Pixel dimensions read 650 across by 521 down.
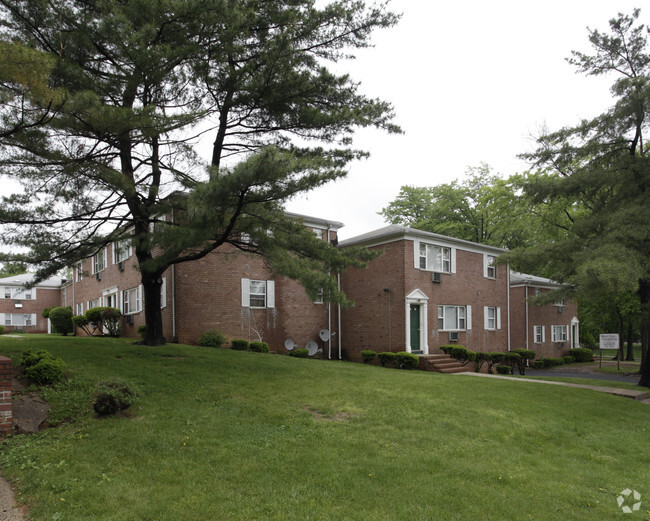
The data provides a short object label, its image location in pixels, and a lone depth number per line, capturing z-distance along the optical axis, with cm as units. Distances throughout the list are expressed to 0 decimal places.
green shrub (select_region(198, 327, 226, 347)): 1678
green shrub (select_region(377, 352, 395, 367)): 1759
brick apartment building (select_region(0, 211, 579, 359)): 1744
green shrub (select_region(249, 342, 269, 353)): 1753
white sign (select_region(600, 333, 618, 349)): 2041
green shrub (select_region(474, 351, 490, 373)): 1988
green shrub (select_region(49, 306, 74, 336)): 2408
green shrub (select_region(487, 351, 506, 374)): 2034
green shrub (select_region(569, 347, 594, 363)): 2919
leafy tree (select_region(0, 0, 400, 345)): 853
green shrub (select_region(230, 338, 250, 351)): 1736
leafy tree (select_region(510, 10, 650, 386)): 1145
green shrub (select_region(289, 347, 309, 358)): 1862
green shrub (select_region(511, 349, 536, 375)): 2328
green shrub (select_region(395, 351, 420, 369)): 1719
